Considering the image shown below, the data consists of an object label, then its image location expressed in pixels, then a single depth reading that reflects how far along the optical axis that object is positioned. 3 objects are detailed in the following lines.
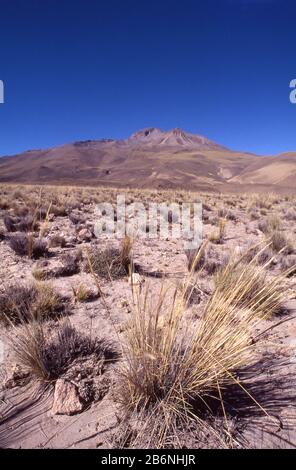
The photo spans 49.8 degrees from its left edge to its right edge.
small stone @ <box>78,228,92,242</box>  6.20
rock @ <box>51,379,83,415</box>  1.95
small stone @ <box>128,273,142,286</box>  3.72
